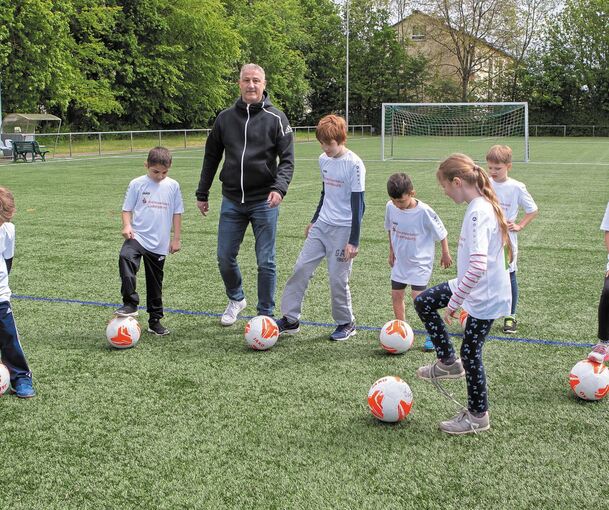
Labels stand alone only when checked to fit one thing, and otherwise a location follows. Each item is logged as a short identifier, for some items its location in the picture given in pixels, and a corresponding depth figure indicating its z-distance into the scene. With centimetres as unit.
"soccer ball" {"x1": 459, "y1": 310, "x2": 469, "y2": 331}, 592
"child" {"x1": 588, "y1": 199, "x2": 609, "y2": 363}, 482
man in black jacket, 574
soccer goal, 3606
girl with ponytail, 370
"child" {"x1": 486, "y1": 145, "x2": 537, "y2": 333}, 575
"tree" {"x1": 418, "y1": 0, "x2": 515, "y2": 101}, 5816
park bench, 2564
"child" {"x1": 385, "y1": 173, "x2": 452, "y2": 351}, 532
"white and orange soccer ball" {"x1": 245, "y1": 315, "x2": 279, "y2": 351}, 538
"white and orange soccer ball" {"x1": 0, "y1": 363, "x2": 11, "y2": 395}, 442
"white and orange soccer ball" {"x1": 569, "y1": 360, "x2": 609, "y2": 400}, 440
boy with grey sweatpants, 536
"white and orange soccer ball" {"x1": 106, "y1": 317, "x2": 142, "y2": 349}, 542
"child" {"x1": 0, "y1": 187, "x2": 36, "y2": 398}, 434
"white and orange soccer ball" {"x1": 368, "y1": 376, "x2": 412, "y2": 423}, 407
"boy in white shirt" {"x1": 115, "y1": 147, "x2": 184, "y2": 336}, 575
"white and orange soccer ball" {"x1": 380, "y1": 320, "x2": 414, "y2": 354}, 528
